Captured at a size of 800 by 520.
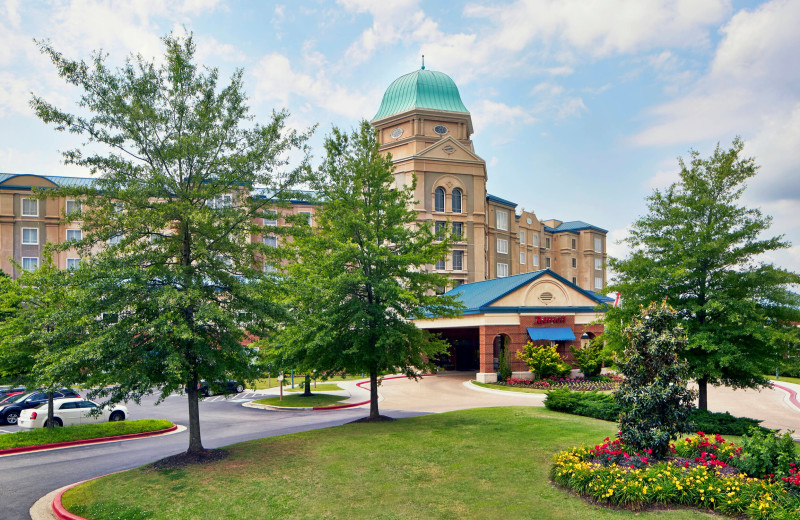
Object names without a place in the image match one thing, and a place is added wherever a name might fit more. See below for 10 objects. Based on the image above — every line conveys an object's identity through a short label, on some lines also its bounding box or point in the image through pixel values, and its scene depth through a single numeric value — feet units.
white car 77.10
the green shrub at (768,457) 37.35
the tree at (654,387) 42.37
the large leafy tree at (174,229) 46.47
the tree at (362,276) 65.41
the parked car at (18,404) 86.58
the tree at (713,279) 63.41
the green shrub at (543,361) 123.13
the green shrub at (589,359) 128.47
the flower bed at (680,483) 34.09
